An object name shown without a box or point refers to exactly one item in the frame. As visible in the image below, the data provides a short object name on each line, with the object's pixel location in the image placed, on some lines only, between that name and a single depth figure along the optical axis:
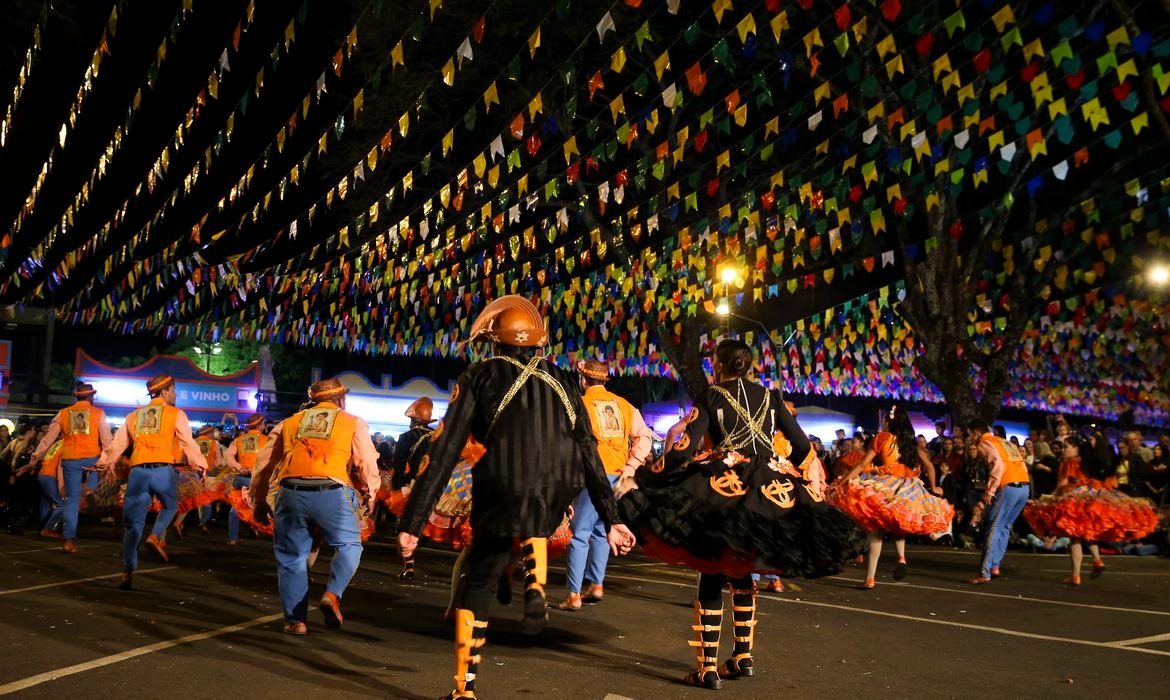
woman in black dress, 5.16
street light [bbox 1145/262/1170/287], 21.23
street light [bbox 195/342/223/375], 51.55
